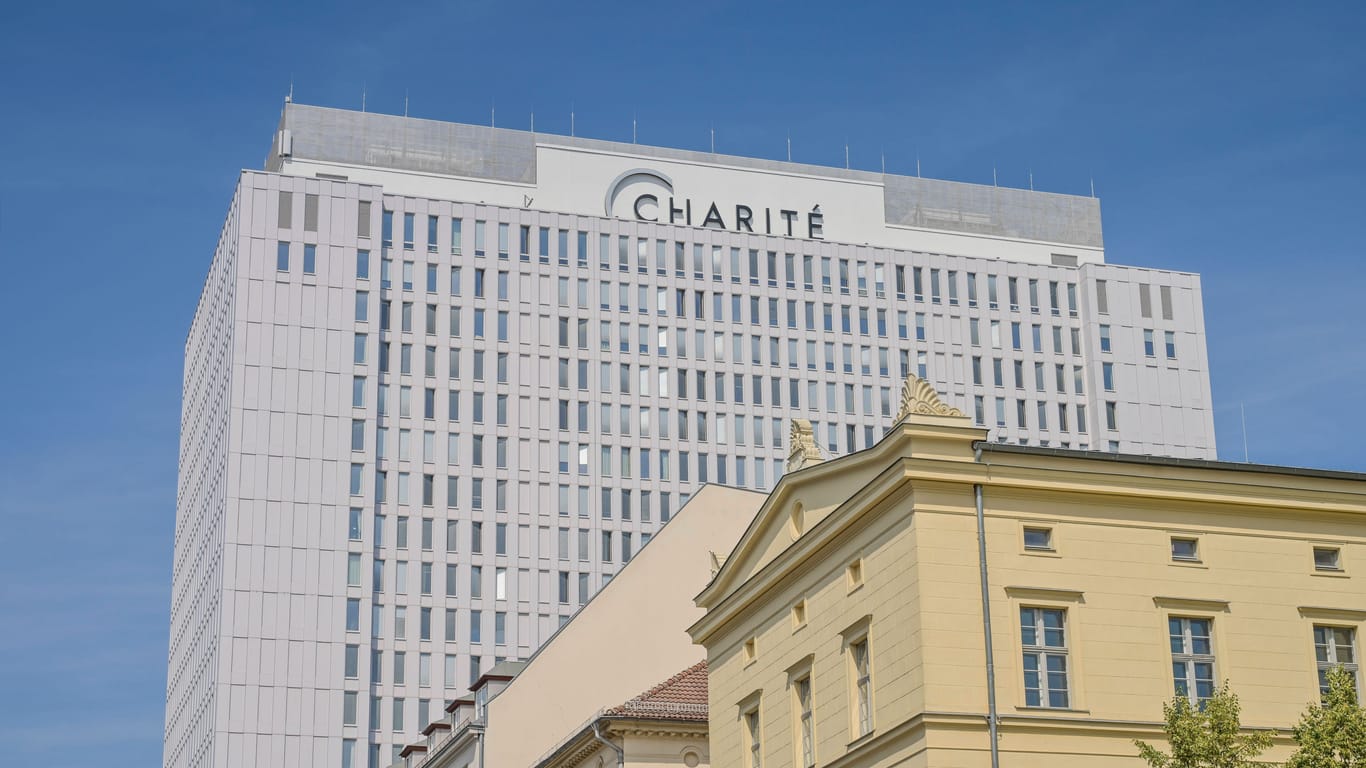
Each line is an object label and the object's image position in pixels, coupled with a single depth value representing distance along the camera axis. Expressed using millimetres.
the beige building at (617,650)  63094
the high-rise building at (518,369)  128750
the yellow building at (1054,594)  38875
